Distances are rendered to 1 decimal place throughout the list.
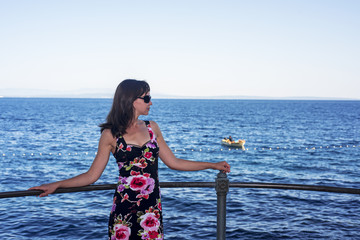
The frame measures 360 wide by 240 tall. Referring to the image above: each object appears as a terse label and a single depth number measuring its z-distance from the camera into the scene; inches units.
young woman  106.6
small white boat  1879.2
